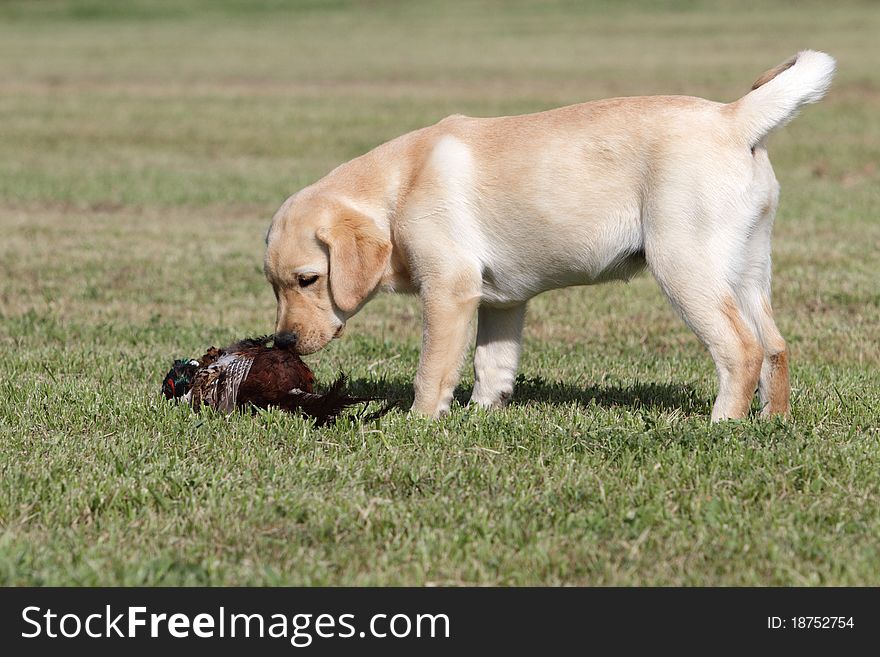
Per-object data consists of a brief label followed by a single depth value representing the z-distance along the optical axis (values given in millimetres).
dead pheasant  11750
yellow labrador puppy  10937
